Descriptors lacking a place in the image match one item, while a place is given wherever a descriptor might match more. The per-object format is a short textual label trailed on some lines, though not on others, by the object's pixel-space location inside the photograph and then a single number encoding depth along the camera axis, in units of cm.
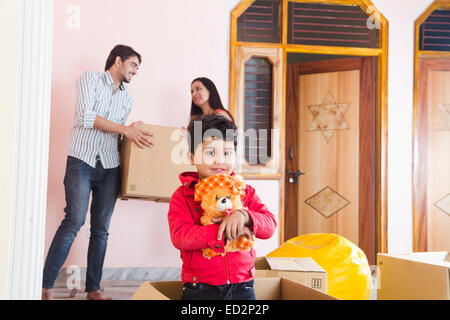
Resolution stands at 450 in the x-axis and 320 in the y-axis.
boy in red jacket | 116
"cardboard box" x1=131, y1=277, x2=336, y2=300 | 95
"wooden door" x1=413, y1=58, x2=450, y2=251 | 352
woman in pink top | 290
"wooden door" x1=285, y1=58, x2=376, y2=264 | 356
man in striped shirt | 244
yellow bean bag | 209
